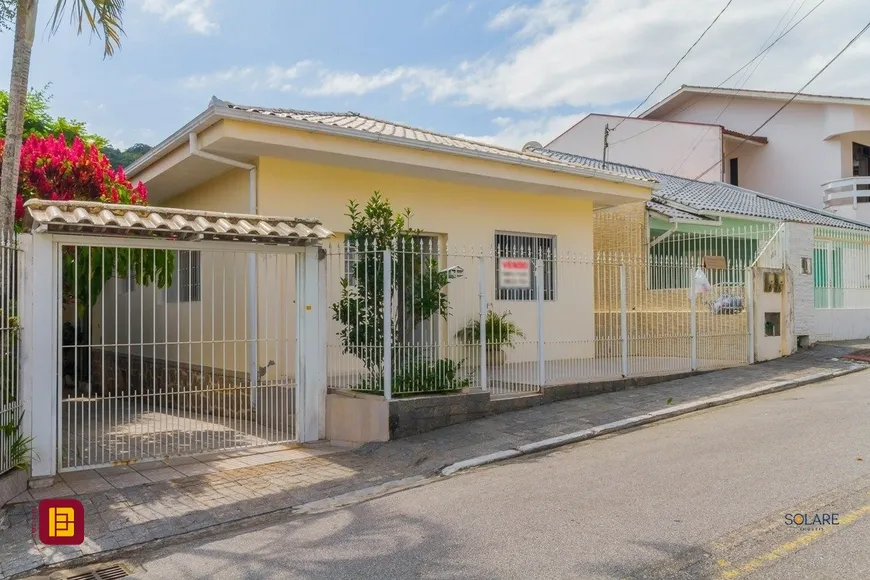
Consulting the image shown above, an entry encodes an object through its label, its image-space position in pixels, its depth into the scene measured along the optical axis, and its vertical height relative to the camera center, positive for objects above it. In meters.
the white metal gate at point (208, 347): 7.25 -0.72
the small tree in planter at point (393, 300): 7.81 -0.10
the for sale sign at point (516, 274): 9.47 +0.25
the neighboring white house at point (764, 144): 21.69 +5.01
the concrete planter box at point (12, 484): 5.42 -1.56
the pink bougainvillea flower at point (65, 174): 8.42 +1.61
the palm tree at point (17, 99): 6.65 +2.05
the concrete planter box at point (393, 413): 7.54 -1.42
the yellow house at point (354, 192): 8.61 +1.62
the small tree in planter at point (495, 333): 8.96 -0.62
